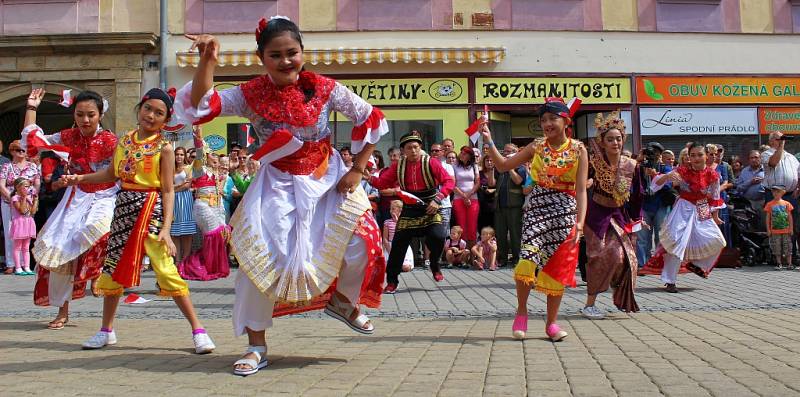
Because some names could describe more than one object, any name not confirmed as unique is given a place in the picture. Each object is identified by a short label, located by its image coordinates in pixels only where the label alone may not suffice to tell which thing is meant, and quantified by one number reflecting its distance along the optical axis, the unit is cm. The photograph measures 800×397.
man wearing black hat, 932
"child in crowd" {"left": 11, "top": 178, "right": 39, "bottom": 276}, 1202
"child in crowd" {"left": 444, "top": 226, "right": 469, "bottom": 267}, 1255
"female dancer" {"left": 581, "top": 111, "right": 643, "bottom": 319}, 673
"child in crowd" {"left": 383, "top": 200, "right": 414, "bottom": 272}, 1131
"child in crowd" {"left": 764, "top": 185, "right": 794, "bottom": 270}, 1180
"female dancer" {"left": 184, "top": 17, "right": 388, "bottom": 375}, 411
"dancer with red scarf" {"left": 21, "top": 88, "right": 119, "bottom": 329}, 599
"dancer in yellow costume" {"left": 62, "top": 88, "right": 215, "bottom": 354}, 504
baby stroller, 1242
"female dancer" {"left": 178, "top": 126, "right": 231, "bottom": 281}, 1077
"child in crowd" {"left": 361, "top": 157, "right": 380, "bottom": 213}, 1198
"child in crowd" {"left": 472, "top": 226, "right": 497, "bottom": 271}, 1221
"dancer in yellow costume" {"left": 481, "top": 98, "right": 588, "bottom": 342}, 556
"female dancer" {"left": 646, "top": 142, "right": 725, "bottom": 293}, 891
